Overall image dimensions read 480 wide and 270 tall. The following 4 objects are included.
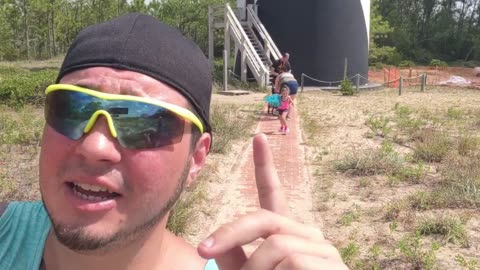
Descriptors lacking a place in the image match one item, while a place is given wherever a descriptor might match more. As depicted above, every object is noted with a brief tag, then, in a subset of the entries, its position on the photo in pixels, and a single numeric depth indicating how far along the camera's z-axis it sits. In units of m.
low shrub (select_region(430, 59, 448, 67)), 38.38
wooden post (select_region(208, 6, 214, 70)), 20.61
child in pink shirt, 10.27
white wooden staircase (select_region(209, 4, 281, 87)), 18.70
